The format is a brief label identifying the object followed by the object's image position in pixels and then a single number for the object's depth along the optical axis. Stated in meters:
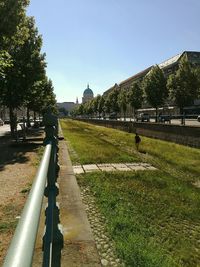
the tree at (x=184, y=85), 28.62
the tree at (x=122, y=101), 49.30
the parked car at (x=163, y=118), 23.70
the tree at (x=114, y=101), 54.53
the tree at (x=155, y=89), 35.94
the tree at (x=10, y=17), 9.11
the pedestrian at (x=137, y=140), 11.29
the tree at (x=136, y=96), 44.84
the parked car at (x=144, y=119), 28.55
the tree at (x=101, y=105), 68.32
